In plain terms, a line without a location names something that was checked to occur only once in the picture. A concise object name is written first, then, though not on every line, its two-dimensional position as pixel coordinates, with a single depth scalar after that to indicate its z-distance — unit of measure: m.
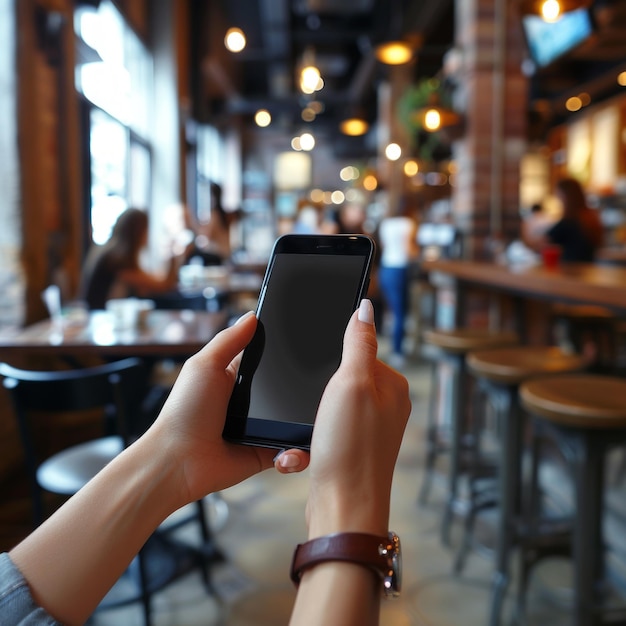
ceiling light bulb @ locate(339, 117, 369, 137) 9.95
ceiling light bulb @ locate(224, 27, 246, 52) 6.41
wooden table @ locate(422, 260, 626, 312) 1.87
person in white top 6.08
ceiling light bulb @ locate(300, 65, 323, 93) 7.00
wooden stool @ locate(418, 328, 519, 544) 2.64
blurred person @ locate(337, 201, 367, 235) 6.52
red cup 3.11
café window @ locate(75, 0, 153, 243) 4.87
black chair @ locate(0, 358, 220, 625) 1.80
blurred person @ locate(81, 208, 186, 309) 3.35
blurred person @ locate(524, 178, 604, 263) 3.97
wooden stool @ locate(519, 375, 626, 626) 1.56
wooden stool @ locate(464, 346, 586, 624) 2.07
